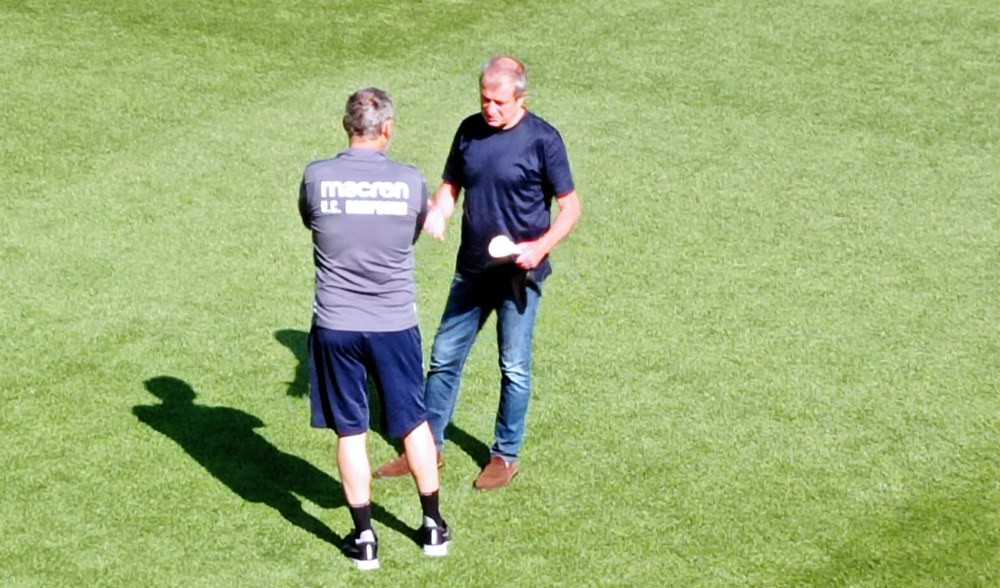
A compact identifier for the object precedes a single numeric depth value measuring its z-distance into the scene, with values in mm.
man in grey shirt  13289
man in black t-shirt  14562
